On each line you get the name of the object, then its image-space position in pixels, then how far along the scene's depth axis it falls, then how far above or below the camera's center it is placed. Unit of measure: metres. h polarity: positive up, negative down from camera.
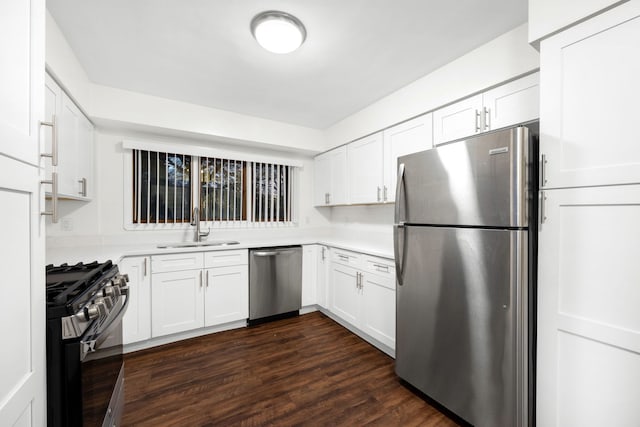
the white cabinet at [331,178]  3.43 +0.47
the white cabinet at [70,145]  1.73 +0.52
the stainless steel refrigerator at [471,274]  1.36 -0.36
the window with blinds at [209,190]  3.01 +0.28
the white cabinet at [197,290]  2.56 -0.80
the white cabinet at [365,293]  2.38 -0.82
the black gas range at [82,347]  0.88 -0.50
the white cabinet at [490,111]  1.71 +0.73
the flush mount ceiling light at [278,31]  1.65 +1.17
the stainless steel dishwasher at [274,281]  3.03 -0.81
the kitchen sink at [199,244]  2.91 -0.37
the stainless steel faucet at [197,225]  3.15 -0.16
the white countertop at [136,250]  2.09 -0.37
